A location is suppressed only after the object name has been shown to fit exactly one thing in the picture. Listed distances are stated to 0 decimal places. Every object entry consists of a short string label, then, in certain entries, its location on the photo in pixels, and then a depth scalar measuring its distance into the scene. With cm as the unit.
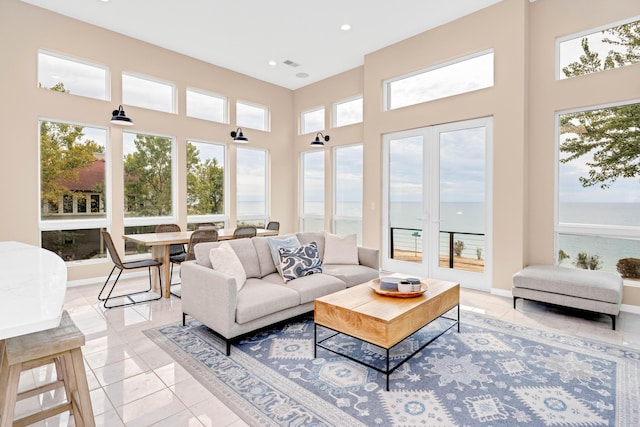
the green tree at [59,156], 477
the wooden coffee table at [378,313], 233
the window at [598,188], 385
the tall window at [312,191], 736
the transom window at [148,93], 547
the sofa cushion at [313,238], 440
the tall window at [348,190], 665
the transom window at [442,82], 473
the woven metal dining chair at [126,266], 412
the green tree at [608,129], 383
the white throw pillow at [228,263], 324
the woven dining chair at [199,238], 442
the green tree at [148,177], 556
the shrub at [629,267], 382
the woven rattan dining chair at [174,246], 510
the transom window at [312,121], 736
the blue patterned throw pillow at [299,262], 365
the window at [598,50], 383
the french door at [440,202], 476
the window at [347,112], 664
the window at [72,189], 479
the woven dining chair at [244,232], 508
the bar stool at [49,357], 142
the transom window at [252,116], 703
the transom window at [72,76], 471
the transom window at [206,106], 628
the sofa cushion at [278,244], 383
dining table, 421
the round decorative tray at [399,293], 282
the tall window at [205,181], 628
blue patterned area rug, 203
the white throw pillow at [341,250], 433
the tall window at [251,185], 708
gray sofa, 283
